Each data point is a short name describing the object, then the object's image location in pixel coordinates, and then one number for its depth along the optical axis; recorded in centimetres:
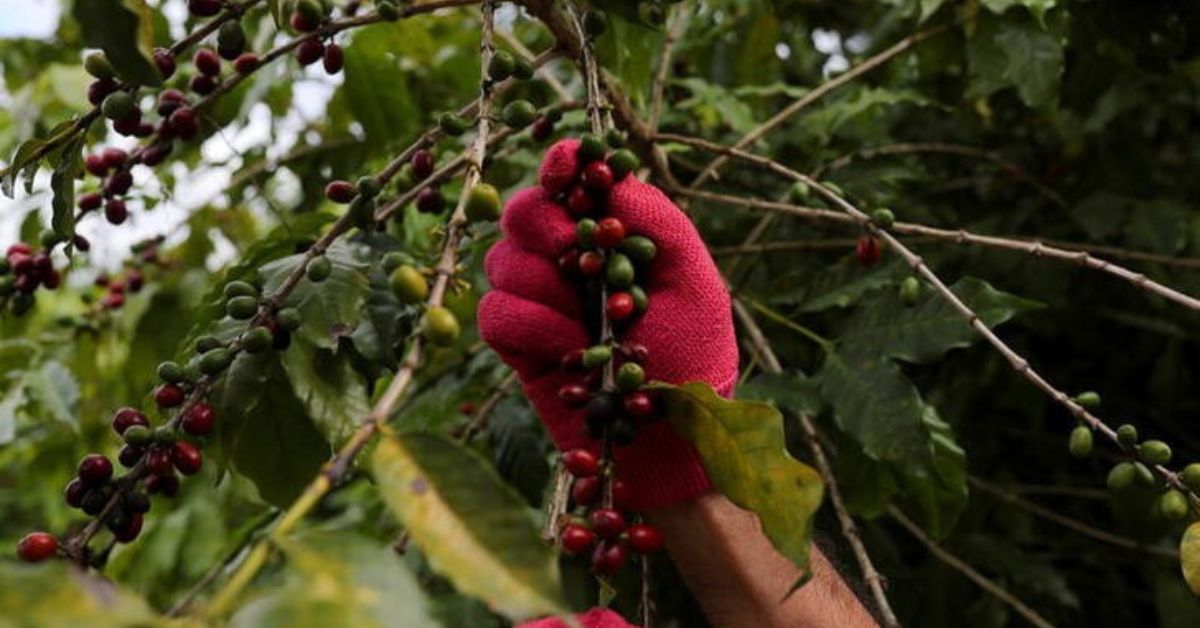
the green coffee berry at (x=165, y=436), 102
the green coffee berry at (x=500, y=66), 110
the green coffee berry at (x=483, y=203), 89
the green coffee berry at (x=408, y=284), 80
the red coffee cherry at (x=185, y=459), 106
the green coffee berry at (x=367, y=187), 112
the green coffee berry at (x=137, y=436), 103
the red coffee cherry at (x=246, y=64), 126
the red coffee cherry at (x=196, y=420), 109
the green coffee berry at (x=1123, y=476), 110
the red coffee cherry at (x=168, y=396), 109
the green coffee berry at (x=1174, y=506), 104
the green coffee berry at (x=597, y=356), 101
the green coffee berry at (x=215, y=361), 105
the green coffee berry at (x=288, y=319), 111
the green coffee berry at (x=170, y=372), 109
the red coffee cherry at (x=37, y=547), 93
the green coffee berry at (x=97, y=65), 113
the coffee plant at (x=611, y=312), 93
